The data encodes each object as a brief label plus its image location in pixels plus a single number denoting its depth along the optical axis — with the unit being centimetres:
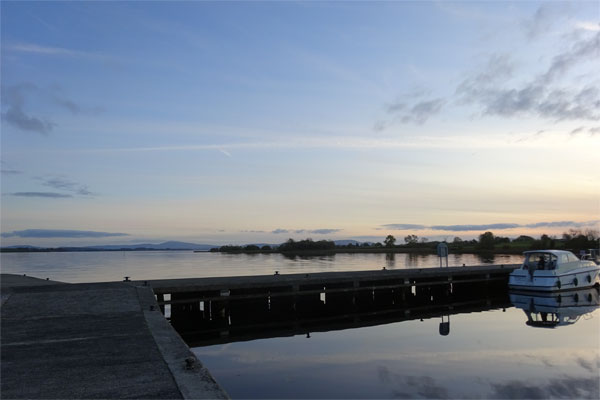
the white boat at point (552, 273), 2816
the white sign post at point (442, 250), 3219
